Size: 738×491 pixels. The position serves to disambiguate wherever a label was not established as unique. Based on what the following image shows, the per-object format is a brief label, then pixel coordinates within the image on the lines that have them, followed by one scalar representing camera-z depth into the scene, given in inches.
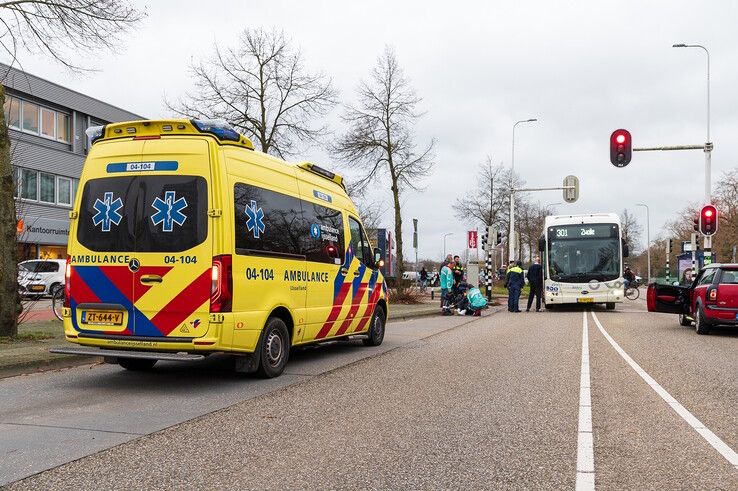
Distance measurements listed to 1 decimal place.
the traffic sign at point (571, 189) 1288.1
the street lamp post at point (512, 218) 1301.7
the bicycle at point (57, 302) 570.2
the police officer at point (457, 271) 852.6
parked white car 1041.5
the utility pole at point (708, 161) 839.7
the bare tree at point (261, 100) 1003.3
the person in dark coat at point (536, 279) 973.2
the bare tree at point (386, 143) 1131.9
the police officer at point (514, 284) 920.9
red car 528.1
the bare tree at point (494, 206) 1670.8
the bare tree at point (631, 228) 3367.9
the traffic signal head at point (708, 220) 791.1
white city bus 938.7
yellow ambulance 277.6
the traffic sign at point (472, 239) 1095.6
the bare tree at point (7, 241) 409.7
